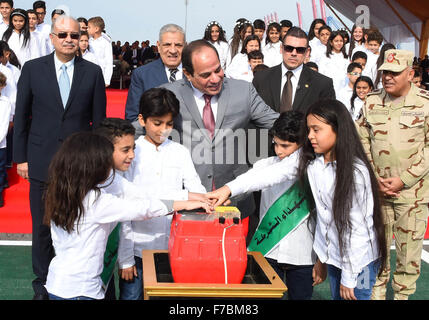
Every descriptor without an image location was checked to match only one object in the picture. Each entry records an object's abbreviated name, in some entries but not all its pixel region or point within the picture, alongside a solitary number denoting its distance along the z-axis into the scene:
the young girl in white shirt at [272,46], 8.54
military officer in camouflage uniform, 3.69
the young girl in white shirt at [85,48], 9.11
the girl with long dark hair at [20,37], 8.38
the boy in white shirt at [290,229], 3.14
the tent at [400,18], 20.36
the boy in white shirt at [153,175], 3.11
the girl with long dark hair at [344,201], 2.74
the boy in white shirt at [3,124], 6.38
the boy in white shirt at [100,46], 9.92
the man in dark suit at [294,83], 3.99
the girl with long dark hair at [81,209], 2.63
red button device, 2.35
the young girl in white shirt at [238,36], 8.68
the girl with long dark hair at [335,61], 8.12
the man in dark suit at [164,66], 3.91
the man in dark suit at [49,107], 3.95
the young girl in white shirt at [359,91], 6.81
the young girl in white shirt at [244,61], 7.81
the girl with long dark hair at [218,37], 9.02
